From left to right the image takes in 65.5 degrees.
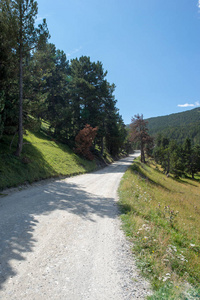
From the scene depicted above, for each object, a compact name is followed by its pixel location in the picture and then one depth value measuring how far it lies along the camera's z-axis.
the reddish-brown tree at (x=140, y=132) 38.62
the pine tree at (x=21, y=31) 12.17
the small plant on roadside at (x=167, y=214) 6.59
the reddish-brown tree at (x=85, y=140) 26.02
